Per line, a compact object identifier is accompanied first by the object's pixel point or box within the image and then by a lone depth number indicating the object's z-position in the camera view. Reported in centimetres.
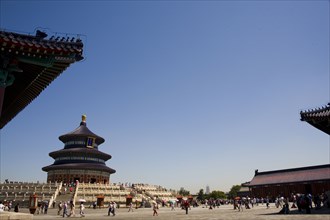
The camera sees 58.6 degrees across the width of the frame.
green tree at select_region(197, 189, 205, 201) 8771
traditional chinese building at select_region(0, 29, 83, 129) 1080
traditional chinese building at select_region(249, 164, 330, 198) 5224
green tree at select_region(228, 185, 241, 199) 9465
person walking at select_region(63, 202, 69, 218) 2609
